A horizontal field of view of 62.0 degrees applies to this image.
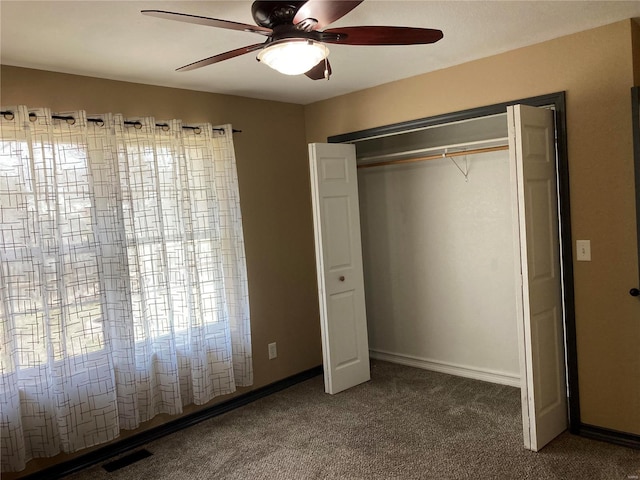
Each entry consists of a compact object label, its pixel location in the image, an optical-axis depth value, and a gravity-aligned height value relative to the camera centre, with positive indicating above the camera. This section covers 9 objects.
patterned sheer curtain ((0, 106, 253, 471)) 2.94 -0.31
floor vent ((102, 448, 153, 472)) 3.22 -1.44
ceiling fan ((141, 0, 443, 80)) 1.82 +0.66
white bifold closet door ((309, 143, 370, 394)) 4.05 -0.43
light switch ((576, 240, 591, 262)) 3.14 -0.35
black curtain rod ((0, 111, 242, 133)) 2.89 +0.67
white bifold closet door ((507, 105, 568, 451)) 2.93 -0.46
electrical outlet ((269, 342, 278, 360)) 4.39 -1.12
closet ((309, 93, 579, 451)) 3.02 -0.38
